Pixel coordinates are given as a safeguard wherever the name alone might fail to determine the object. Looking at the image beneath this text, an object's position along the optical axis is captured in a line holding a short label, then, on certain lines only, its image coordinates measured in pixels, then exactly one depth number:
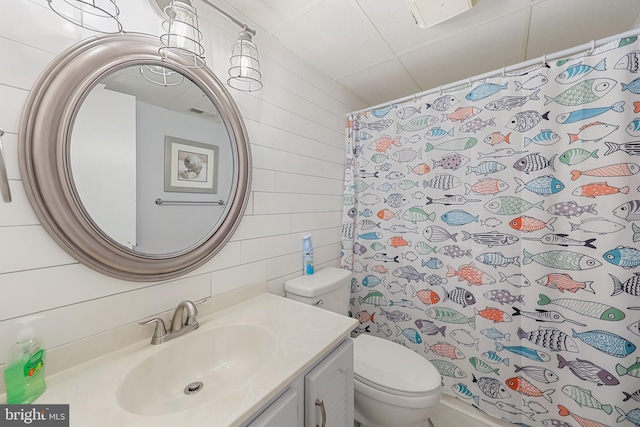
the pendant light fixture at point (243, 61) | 0.99
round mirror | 0.65
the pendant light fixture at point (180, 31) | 0.78
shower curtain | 1.00
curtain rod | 1.00
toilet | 1.05
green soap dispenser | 0.56
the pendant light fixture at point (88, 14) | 0.67
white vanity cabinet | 0.63
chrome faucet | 0.81
